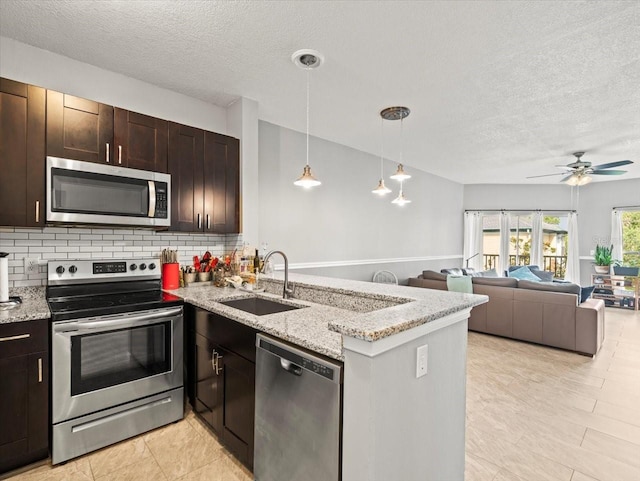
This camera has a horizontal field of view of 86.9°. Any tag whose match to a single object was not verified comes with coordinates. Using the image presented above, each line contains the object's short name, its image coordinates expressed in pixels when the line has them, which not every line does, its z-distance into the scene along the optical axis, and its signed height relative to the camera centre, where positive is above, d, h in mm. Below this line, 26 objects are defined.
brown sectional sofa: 3951 -953
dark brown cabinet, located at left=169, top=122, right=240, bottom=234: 2893 +528
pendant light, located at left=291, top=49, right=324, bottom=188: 2488 +1369
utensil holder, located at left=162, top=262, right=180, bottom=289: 2926 -332
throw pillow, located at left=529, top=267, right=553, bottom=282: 6332 -652
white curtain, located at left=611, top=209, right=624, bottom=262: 7160 +155
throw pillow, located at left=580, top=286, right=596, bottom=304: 4305 -675
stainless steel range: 1994 -792
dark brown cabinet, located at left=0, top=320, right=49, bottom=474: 1851 -881
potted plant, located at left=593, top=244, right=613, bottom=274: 6961 -367
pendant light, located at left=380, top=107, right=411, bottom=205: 3535 +1360
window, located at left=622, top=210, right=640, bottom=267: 7059 +72
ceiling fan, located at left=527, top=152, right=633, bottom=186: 5133 +1074
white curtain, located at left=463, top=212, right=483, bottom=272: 8117 +124
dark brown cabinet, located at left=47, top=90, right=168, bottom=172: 2307 +767
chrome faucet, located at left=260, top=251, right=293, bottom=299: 2521 -390
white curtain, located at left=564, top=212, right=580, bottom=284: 7539 -269
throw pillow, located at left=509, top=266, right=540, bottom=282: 6330 -635
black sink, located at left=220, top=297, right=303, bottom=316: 2476 -499
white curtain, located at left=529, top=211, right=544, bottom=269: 7707 -29
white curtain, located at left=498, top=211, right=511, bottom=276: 7984 +10
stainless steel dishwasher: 1329 -770
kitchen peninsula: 1211 -545
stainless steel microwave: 2279 +315
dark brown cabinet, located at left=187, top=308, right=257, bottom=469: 1861 -866
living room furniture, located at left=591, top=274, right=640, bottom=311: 6676 -992
